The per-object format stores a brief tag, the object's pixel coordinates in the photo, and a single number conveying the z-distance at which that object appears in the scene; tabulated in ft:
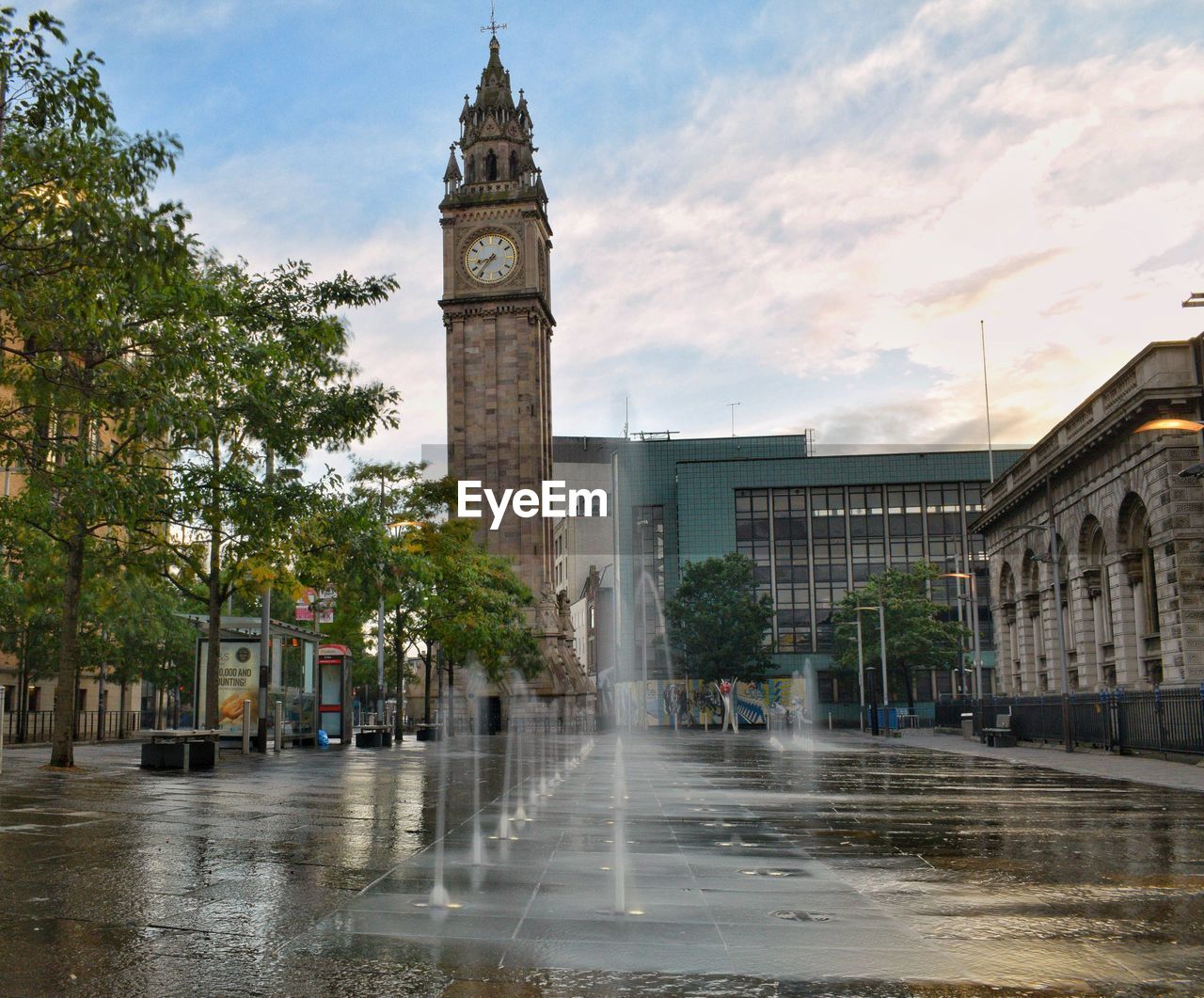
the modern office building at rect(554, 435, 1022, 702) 338.34
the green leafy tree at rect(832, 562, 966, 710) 258.16
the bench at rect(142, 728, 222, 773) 72.54
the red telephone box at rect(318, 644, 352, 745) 136.15
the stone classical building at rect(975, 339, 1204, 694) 116.06
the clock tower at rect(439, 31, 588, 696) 265.13
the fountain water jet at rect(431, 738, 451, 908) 27.04
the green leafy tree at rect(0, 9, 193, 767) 40.73
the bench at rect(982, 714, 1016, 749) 136.05
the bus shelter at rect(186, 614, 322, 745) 104.63
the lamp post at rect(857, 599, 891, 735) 191.93
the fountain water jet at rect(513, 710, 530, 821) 47.82
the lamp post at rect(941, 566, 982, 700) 187.62
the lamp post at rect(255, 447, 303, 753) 97.76
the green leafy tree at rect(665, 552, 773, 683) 288.30
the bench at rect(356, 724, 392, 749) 121.90
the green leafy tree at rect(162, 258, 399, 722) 70.64
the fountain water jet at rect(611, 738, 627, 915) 27.09
